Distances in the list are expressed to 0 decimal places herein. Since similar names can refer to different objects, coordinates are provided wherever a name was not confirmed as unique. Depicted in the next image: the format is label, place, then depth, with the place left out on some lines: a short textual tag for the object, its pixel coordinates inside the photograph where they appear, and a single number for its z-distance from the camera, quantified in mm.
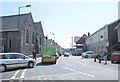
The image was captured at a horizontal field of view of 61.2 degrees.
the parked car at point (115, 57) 13887
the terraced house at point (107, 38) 23154
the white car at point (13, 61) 9333
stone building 20969
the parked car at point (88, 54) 24314
